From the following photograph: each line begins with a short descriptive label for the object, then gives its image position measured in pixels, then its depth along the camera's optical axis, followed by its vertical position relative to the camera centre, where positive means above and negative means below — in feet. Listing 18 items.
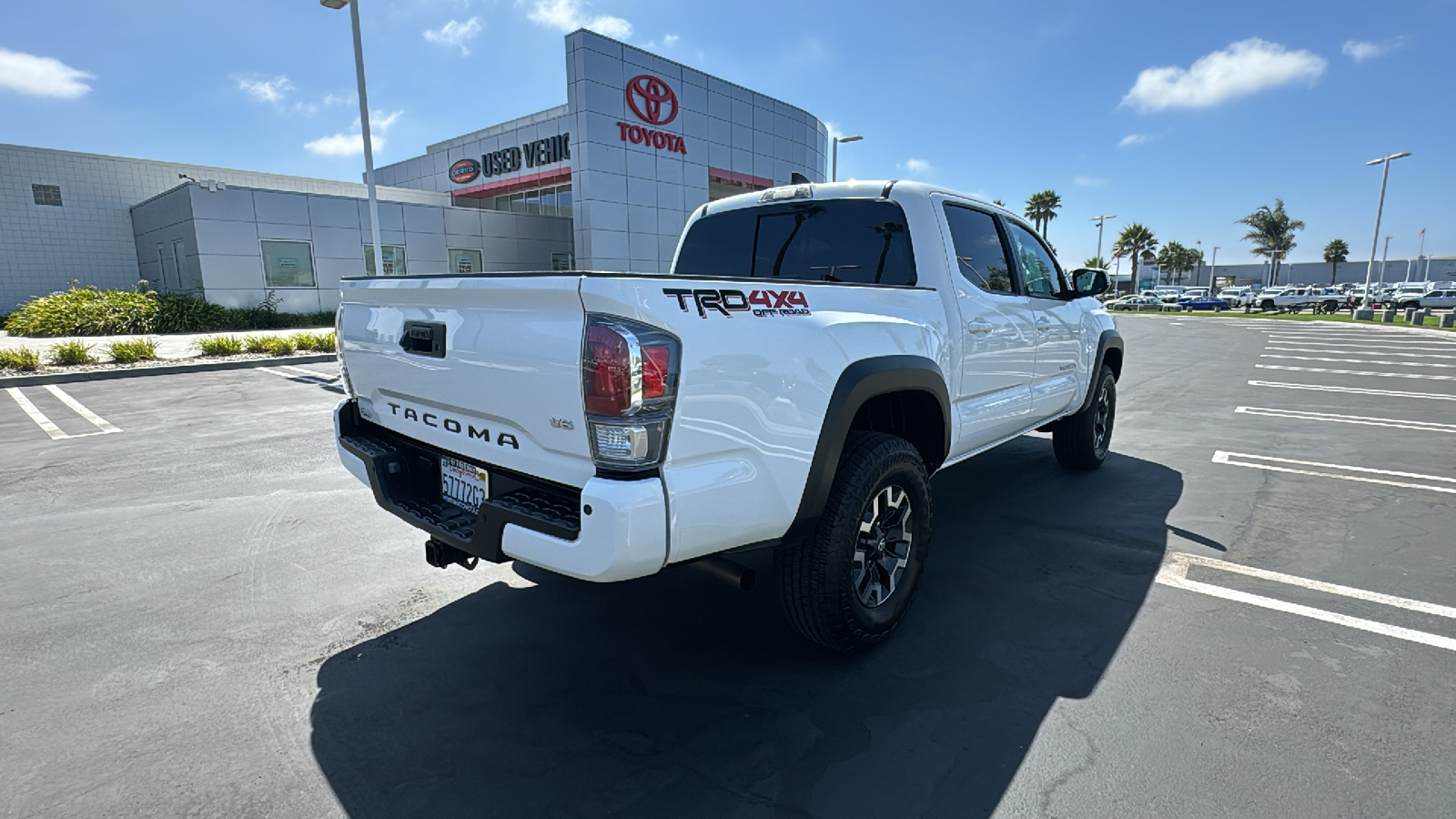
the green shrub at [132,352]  39.58 -2.83
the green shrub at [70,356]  38.93 -2.94
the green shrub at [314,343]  47.42 -2.89
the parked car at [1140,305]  166.50 -3.33
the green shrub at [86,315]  53.52 -1.01
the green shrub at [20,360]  37.40 -3.01
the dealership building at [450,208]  65.82 +9.06
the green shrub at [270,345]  46.60 -2.99
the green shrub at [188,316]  57.31 -1.27
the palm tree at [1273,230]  244.01 +19.99
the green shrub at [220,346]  43.88 -2.81
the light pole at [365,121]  39.99 +10.69
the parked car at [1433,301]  132.47 -2.47
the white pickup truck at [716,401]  6.79 -1.20
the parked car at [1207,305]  161.79 -3.31
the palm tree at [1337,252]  284.61 +14.52
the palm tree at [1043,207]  226.17 +26.83
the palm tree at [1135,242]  264.72 +18.11
